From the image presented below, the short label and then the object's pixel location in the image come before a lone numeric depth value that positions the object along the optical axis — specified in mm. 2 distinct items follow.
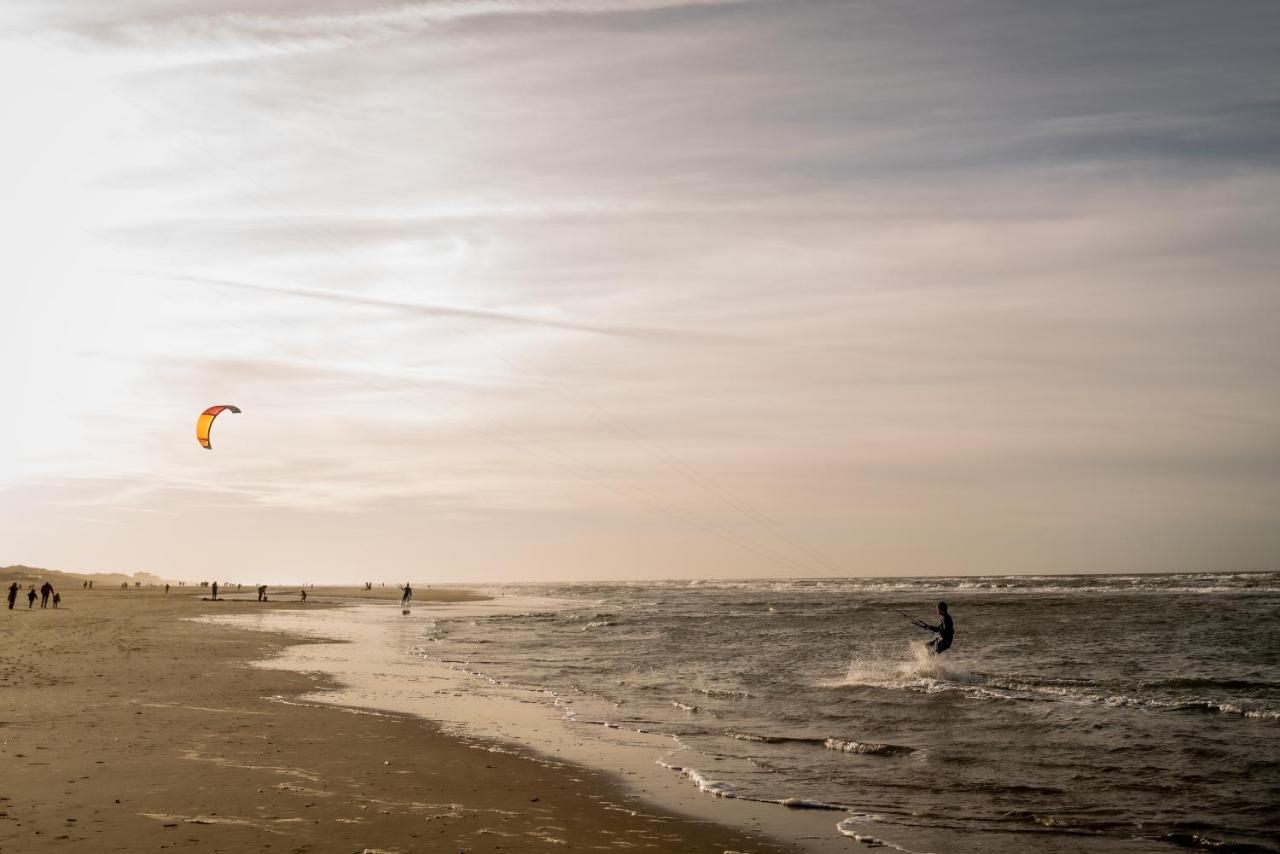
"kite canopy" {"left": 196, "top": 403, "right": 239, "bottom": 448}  29641
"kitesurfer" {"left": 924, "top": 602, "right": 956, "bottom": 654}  23359
